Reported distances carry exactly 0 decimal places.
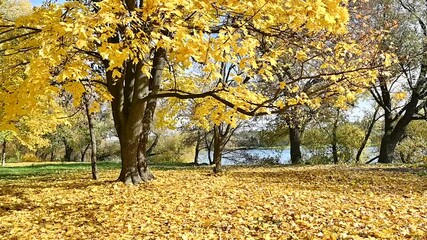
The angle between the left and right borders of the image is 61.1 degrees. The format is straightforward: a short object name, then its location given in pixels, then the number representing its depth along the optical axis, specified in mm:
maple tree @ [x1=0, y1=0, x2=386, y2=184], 4773
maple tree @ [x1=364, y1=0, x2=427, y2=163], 18203
